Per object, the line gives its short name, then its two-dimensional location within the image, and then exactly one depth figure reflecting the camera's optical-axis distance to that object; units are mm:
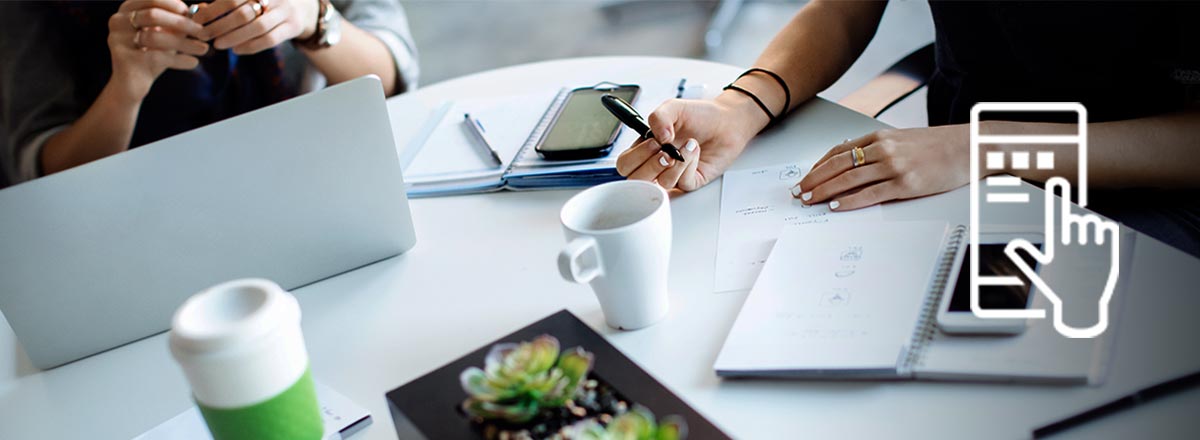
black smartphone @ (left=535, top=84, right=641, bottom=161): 1078
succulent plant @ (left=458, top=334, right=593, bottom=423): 573
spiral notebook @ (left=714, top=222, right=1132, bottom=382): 656
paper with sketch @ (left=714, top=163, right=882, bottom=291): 859
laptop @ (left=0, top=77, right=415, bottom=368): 832
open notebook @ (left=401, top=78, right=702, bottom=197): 1070
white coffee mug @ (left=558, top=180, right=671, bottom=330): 723
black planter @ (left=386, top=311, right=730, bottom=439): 595
